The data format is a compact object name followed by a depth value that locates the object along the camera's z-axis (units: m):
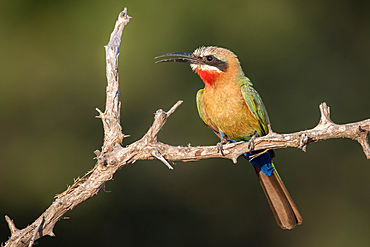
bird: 5.76
